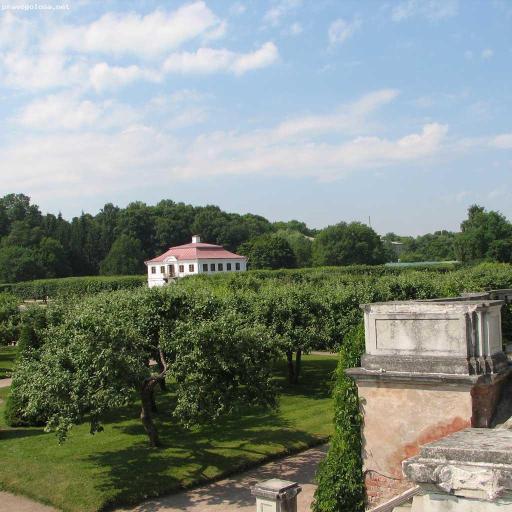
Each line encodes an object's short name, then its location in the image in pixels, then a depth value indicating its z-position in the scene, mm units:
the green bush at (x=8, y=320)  33969
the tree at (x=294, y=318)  27494
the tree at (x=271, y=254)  110688
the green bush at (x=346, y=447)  11016
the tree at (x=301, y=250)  126788
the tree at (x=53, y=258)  104875
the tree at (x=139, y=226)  128500
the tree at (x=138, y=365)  15180
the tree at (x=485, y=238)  90812
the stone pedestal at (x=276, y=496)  10398
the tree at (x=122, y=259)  113250
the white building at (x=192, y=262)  95375
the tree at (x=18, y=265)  99500
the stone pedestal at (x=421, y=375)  9234
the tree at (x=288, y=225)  183875
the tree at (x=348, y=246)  112375
